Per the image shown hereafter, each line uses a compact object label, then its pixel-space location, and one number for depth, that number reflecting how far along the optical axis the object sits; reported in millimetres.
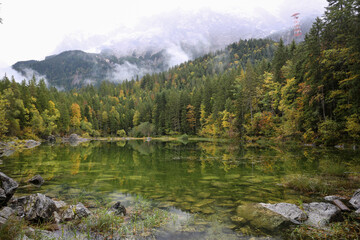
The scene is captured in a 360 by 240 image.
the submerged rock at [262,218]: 6184
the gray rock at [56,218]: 6305
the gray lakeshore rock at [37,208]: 6234
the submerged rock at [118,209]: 6906
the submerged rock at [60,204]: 7426
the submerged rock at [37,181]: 11399
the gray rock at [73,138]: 63544
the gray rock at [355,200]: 7156
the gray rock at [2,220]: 4887
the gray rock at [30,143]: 42675
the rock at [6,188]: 6992
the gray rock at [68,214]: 6465
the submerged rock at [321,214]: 6059
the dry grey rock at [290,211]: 6446
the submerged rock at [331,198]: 7948
